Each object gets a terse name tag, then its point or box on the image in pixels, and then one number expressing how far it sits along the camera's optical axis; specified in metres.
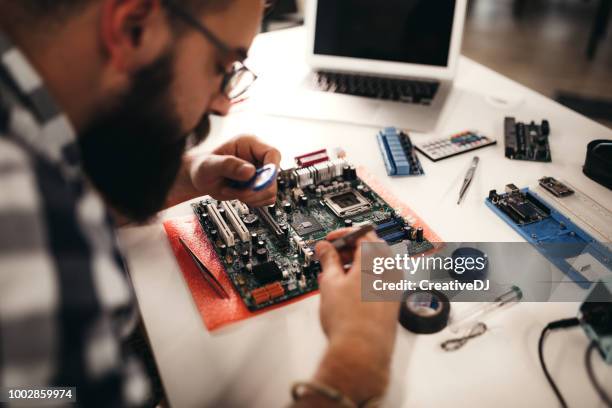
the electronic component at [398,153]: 1.21
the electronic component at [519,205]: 1.04
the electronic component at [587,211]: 0.99
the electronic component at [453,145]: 1.28
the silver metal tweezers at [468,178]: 1.14
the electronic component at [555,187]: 1.09
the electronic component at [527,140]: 1.26
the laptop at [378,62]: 1.50
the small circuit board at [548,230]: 0.94
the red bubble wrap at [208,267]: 0.85
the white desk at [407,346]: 0.73
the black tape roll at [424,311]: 0.81
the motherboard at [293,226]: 0.90
